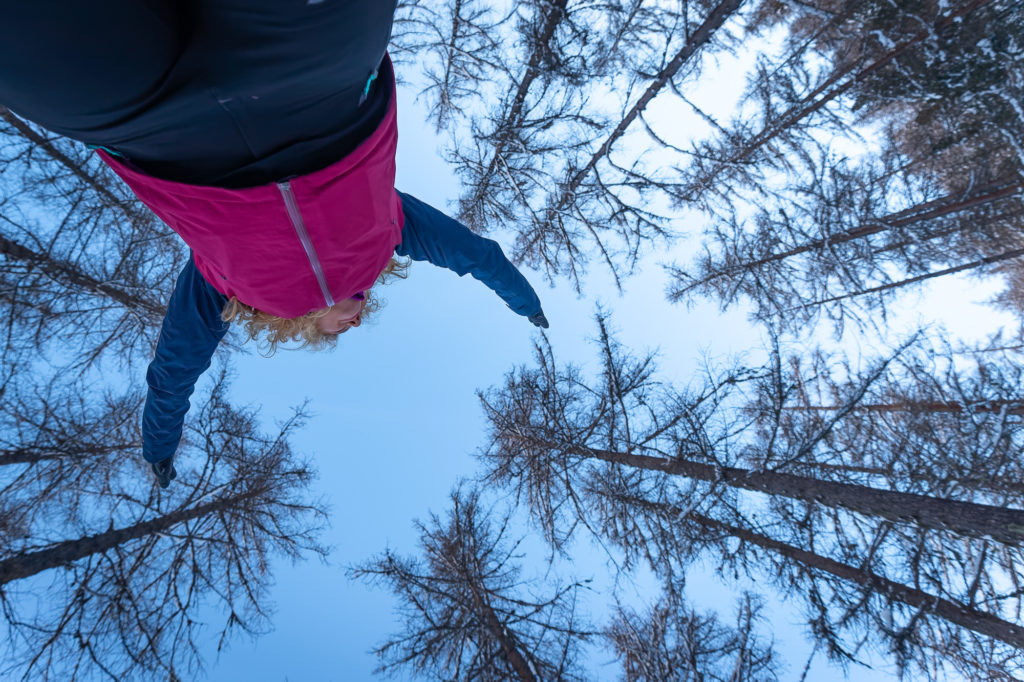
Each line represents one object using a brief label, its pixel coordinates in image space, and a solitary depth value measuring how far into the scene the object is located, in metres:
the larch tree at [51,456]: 5.08
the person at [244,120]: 0.63
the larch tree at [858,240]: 6.79
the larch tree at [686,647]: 4.85
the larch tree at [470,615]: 5.67
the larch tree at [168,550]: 4.77
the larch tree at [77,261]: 5.03
